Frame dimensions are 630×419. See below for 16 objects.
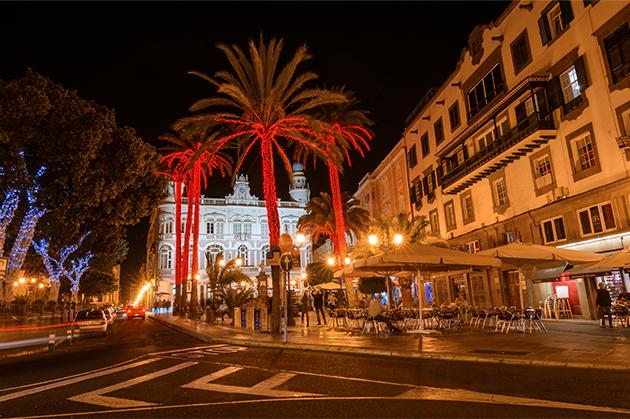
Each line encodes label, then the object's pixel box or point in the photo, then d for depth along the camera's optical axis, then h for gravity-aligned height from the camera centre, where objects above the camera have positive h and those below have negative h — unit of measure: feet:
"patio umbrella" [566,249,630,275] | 44.29 +3.22
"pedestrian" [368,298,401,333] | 52.51 -1.62
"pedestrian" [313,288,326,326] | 76.33 +0.40
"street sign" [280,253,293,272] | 49.60 +4.96
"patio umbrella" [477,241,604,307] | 47.65 +4.62
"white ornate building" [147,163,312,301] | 219.82 +41.76
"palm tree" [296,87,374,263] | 93.88 +40.52
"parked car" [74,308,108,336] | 70.44 -1.70
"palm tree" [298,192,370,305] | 133.69 +27.40
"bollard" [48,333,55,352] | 50.96 -3.56
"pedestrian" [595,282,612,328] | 49.62 -1.09
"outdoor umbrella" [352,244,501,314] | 46.06 +4.57
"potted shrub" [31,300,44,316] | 109.50 +1.72
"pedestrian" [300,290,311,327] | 72.22 -0.39
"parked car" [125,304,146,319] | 150.30 -0.12
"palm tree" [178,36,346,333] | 64.80 +31.95
